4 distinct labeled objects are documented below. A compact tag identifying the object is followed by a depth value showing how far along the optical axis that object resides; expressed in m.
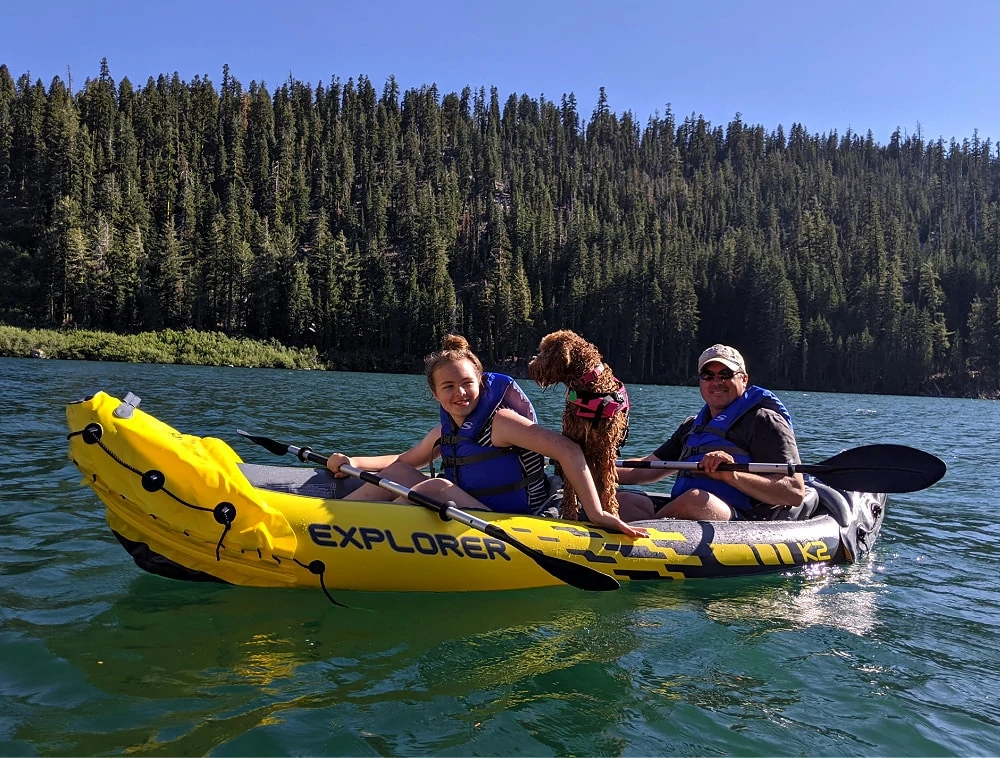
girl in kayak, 5.41
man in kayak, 6.71
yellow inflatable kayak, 4.89
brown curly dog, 5.34
